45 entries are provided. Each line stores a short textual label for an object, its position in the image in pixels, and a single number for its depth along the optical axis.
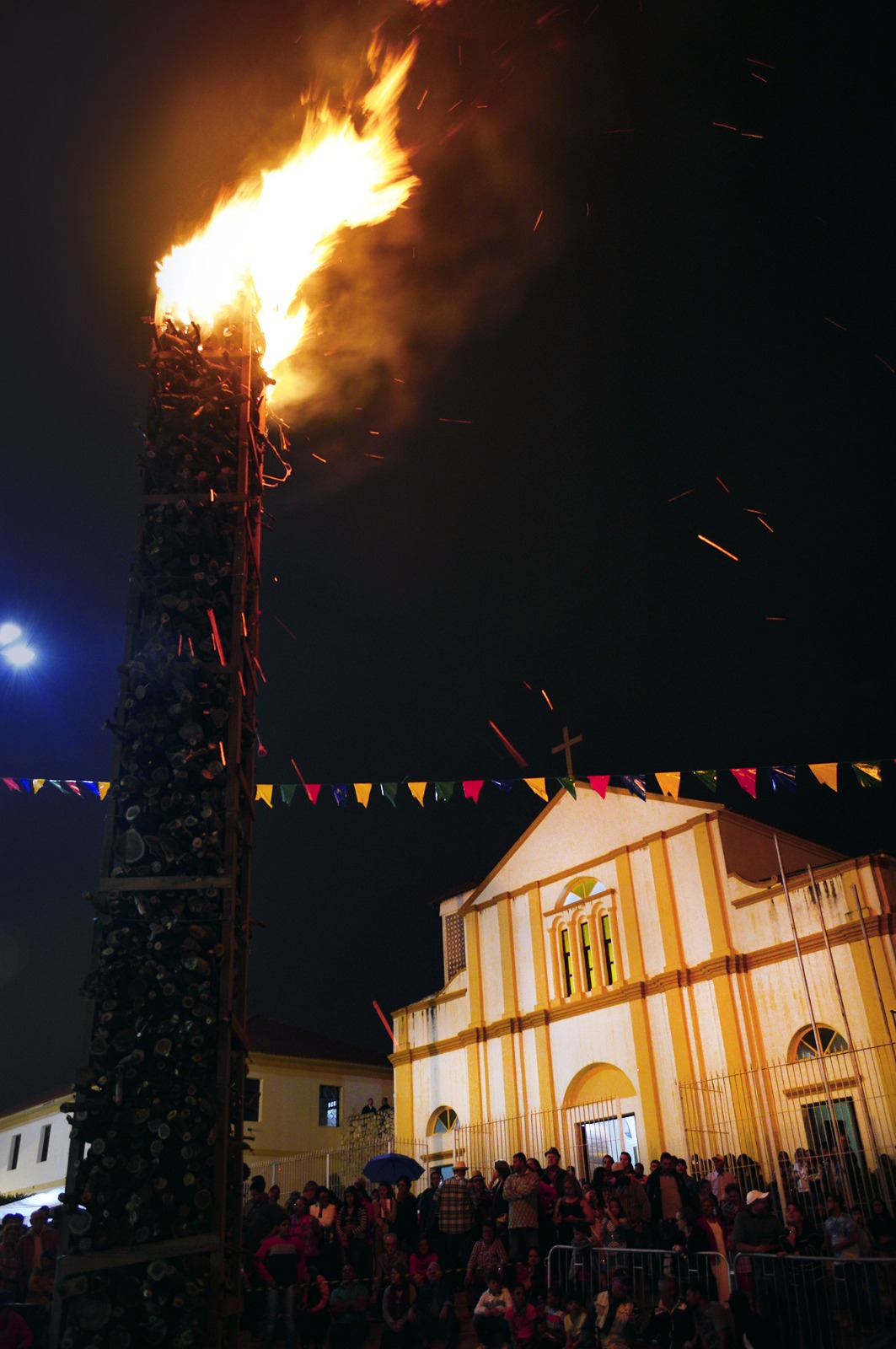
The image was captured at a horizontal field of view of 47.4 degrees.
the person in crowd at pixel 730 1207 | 12.80
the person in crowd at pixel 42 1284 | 9.23
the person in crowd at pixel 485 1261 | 11.81
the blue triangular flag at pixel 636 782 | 19.80
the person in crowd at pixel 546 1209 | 12.79
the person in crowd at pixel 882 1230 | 11.09
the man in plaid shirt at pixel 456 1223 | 13.16
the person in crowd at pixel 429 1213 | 13.31
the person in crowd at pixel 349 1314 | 10.59
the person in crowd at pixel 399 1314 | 10.43
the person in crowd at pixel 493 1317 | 10.40
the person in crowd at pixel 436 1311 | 10.84
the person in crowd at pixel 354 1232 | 12.14
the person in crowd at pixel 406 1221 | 13.40
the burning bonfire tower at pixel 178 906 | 6.36
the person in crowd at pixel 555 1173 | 13.30
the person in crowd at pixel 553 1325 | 10.02
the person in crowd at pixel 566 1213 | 12.41
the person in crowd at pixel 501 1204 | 13.06
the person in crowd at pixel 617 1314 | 9.63
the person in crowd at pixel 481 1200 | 13.70
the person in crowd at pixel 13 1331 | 7.81
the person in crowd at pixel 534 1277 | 11.18
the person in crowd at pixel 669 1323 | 9.28
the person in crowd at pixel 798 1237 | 10.39
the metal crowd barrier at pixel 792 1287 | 9.55
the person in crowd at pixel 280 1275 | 10.58
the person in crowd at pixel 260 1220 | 11.63
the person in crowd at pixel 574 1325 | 9.95
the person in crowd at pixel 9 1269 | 9.11
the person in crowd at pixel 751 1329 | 9.14
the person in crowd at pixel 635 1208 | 12.09
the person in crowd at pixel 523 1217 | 12.38
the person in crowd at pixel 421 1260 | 11.47
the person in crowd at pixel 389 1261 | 11.33
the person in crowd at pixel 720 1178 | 13.67
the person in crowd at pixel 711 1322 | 9.12
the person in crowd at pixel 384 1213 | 14.05
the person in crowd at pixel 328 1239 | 12.05
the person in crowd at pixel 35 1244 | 9.96
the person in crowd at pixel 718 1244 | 10.70
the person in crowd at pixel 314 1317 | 10.91
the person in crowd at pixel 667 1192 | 12.86
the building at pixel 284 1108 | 33.88
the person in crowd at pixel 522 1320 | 10.16
